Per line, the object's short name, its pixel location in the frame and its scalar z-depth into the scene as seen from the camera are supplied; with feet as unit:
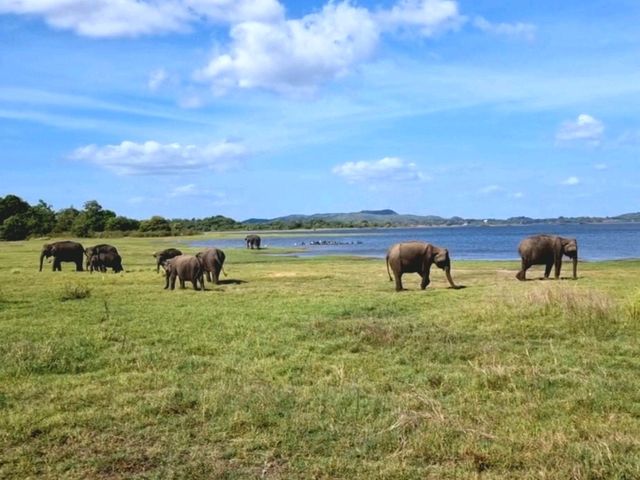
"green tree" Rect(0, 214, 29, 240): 274.98
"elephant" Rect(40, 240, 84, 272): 111.34
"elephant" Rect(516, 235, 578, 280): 85.25
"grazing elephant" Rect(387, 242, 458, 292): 74.74
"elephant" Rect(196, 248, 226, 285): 81.51
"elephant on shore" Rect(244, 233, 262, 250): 192.78
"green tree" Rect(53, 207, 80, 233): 307.78
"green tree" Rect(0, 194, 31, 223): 302.86
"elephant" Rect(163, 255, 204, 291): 75.36
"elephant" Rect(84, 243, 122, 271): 107.45
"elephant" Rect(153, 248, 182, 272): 93.85
